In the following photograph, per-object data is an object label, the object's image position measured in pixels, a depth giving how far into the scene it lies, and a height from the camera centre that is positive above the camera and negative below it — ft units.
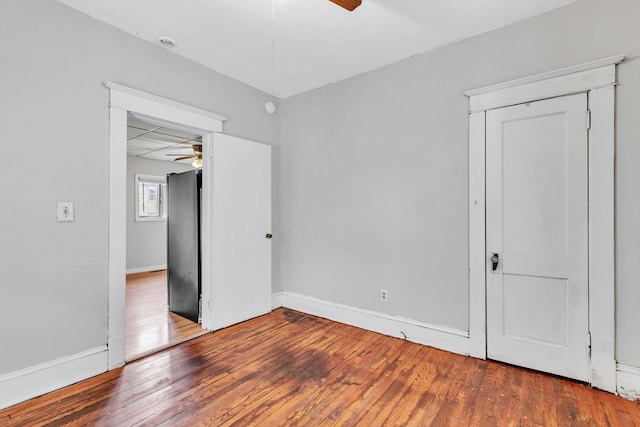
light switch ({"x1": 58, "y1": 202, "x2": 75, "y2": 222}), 7.09 +0.03
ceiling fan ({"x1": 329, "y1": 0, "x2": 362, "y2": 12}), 6.17 +4.48
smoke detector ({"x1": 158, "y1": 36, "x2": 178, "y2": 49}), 8.51 +5.04
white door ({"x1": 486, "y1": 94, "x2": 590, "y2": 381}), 7.13 -0.56
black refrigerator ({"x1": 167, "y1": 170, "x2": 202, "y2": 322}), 11.41 -1.26
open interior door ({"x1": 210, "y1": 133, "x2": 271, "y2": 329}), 10.39 -0.63
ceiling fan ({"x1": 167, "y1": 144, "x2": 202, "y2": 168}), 15.48 +3.16
